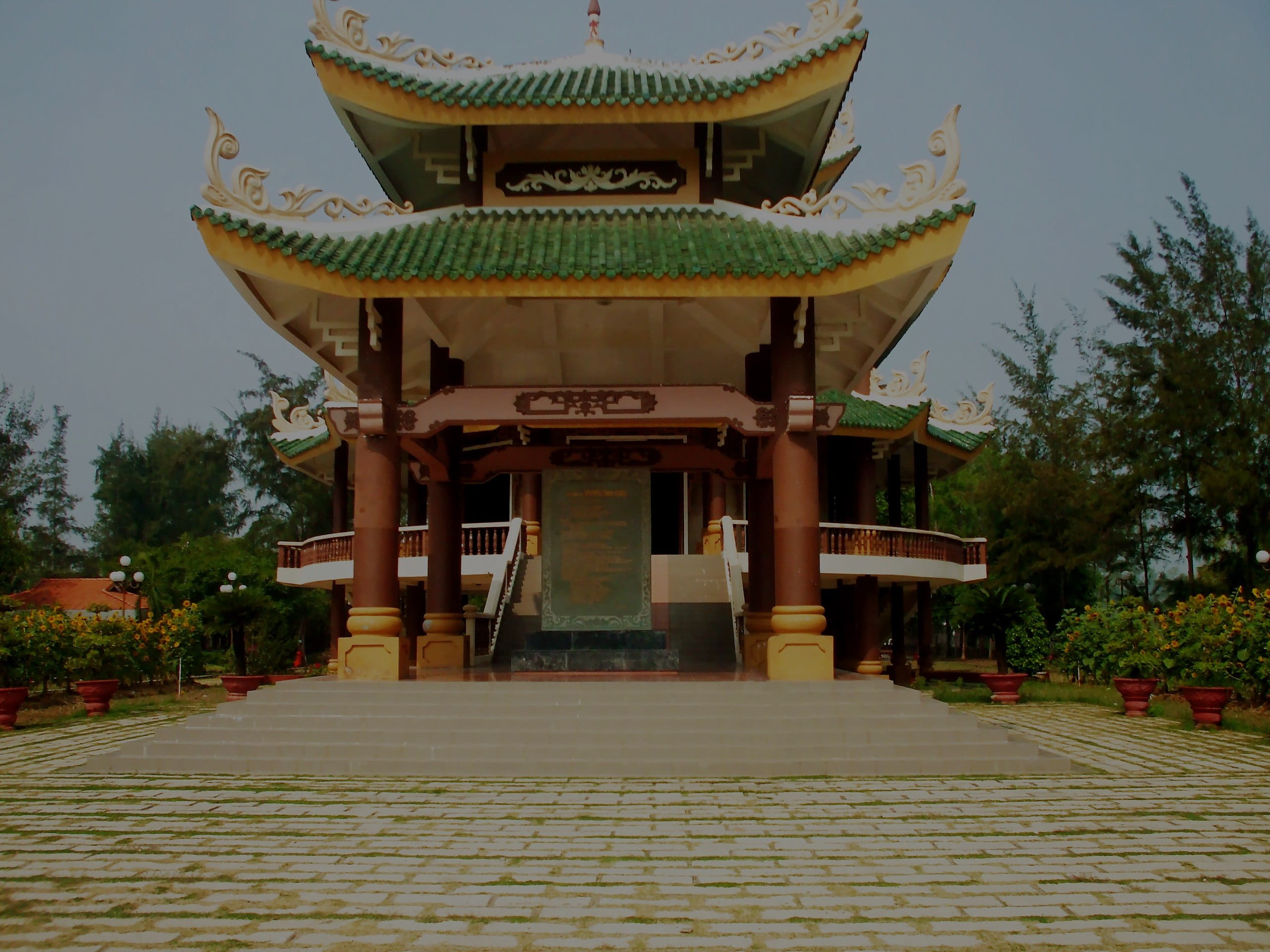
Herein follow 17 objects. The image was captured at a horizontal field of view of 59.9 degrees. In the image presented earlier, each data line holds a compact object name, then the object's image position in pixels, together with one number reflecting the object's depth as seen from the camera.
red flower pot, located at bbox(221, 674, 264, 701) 18.31
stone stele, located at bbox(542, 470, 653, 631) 14.43
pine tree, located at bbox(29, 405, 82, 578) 65.88
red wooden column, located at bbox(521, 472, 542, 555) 22.06
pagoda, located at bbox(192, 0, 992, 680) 11.44
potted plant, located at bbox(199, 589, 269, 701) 25.75
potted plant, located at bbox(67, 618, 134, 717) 20.94
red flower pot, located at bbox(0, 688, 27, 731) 15.07
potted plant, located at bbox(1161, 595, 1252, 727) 17.52
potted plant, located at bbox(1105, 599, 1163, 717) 20.06
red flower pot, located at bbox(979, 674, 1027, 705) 20.05
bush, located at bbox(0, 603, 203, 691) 19.55
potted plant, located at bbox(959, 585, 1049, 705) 28.48
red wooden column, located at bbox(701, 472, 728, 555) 23.11
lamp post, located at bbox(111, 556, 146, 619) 24.33
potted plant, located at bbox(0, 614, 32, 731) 19.20
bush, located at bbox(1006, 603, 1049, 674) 29.44
